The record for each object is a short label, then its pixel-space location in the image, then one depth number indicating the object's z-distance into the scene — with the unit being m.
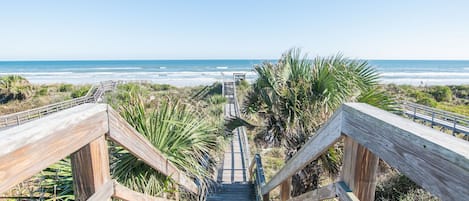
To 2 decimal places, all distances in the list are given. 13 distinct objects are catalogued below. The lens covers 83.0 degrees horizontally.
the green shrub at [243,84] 21.42
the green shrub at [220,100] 11.66
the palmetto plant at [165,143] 2.37
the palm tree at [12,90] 19.88
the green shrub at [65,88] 25.66
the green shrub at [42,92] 21.70
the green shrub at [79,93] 20.33
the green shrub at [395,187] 4.91
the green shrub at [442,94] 21.74
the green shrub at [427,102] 16.12
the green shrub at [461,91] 24.88
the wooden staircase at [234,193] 4.63
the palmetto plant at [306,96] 3.65
